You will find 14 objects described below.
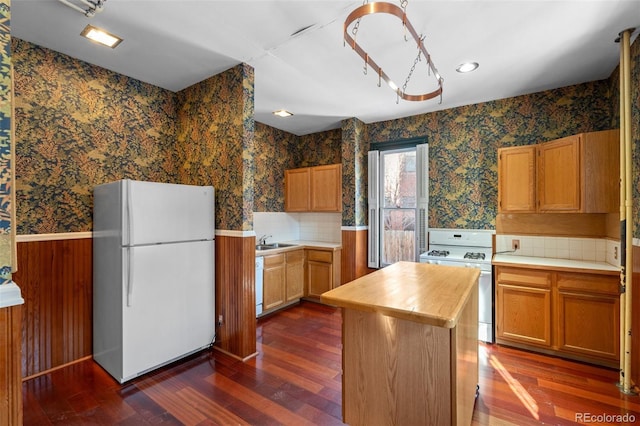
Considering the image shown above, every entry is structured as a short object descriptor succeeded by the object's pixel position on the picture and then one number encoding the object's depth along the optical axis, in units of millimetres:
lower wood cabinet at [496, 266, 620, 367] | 2514
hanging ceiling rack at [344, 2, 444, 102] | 1345
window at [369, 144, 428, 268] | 4012
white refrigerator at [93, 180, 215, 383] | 2312
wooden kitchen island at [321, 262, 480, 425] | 1356
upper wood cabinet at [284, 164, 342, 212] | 4445
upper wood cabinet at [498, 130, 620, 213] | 2650
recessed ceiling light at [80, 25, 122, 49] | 2193
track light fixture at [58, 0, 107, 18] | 1903
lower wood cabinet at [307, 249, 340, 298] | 4188
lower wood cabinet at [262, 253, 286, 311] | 3707
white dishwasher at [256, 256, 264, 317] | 3589
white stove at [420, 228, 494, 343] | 3021
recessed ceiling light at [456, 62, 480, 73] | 2695
